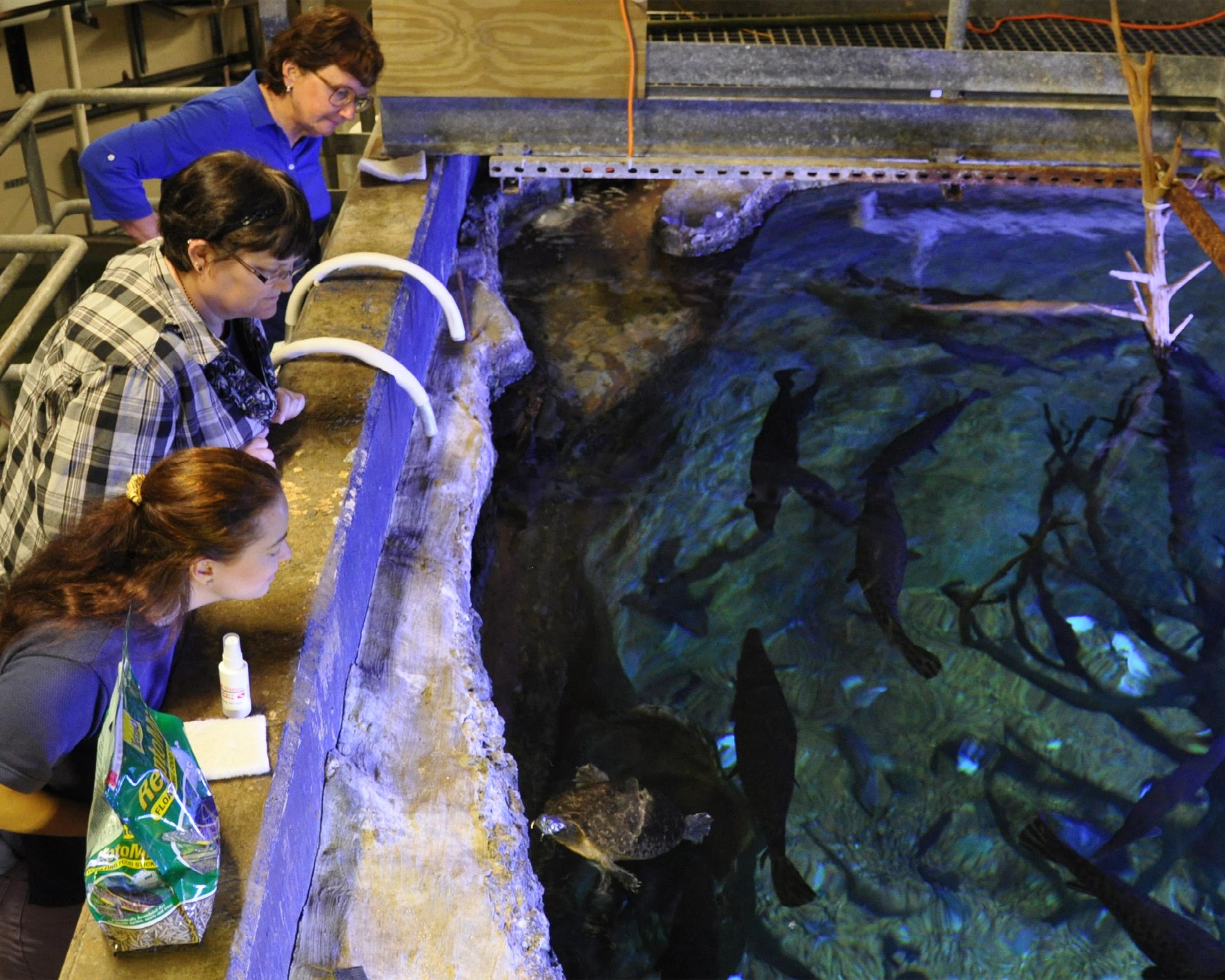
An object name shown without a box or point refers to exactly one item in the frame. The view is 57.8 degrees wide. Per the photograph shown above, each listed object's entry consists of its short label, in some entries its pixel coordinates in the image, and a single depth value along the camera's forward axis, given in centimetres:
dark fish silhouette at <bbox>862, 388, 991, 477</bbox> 510
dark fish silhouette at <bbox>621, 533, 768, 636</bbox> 438
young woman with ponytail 198
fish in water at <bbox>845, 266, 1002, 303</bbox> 617
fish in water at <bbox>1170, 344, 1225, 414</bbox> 559
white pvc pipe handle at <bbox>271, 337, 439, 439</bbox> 364
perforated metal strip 534
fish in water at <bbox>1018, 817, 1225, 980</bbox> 331
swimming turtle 342
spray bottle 238
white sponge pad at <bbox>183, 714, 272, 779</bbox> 233
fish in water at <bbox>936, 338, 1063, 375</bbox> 568
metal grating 568
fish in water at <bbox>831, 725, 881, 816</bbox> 375
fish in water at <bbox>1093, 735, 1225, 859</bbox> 370
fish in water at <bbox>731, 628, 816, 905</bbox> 354
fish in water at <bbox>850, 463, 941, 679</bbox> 425
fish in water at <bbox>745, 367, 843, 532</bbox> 487
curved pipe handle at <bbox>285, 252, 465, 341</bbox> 407
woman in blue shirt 337
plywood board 489
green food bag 177
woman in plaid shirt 243
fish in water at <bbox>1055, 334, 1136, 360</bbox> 579
